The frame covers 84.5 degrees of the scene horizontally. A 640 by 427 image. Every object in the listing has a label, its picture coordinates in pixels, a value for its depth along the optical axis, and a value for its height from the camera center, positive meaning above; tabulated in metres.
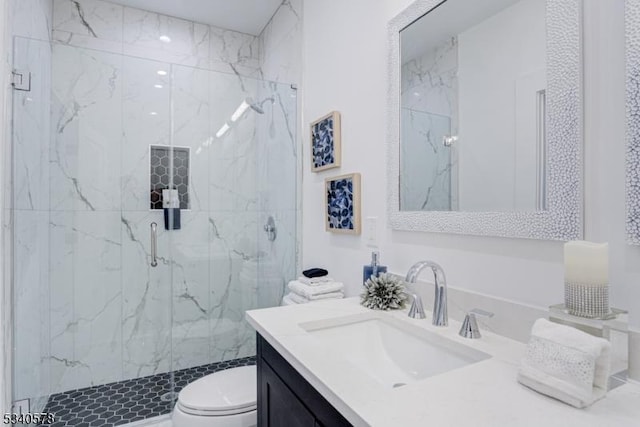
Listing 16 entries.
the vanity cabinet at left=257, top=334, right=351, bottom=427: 0.75 -0.46
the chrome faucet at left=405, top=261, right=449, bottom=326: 1.02 -0.23
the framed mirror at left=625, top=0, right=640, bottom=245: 0.69 +0.19
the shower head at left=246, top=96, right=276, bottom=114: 2.50 +0.78
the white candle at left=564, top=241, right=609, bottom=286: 0.68 -0.10
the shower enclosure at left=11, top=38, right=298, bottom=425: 2.15 -0.05
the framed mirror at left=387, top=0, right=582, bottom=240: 0.81 +0.28
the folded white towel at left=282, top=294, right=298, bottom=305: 1.75 -0.44
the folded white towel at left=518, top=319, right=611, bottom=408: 0.60 -0.27
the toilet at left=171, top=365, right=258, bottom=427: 1.41 -0.78
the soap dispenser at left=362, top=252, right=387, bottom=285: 1.36 -0.21
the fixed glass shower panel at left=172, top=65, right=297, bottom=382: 2.34 +0.01
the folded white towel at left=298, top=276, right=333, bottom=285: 1.68 -0.32
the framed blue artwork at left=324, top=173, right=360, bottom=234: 1.54 +0.05
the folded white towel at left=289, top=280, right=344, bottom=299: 1.60 -0.34
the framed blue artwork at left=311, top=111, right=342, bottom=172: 1.70 +0.37
